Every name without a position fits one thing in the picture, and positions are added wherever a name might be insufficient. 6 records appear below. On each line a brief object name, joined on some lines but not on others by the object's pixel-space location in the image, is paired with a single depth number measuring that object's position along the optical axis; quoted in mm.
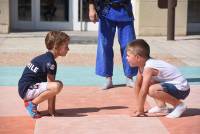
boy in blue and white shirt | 10101
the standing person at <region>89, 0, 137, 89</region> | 12857
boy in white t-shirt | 10031
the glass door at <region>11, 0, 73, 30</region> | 27751
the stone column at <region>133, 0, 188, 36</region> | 25625
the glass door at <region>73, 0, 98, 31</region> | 27598
